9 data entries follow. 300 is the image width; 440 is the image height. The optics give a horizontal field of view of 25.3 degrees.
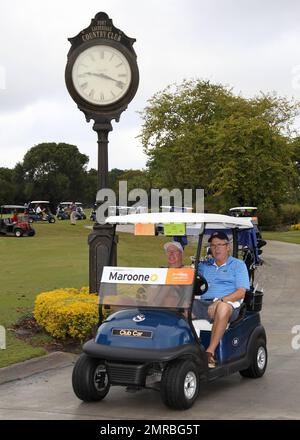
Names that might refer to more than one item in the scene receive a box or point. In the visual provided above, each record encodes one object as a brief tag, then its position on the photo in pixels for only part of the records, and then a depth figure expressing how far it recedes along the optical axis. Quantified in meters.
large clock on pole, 9.52
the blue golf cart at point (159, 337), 6.04
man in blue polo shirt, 6.99
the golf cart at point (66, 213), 58.85
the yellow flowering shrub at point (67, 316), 8.77
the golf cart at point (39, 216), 49.94
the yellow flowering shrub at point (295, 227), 48.41
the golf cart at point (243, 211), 31.65
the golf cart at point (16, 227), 34.06
